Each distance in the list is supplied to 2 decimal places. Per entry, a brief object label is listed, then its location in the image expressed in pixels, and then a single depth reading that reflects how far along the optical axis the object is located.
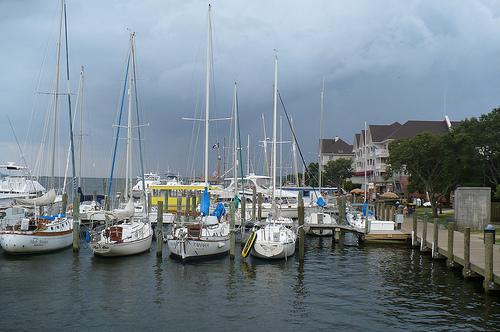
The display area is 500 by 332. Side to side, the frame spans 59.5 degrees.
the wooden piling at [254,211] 42.75
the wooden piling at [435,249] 26.80
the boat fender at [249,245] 27.94
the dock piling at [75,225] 29.84
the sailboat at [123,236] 27.70
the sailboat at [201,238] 27.00
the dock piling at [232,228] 27.61
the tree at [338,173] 94.81
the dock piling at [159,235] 28.28
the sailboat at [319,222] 38.41
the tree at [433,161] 42.75
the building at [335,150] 119.38
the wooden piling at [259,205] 44.38
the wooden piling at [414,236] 31.79
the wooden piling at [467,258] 21.12
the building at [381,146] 78.76
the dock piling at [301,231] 27.14
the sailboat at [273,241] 27.47
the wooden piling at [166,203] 47.51
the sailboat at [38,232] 28.42
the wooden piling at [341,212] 39.53
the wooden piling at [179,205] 42.00
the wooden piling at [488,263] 18.41
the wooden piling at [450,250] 23.38
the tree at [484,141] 40.16
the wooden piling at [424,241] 29.52
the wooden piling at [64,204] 38.36
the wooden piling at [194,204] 43.85
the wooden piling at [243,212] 32.70
